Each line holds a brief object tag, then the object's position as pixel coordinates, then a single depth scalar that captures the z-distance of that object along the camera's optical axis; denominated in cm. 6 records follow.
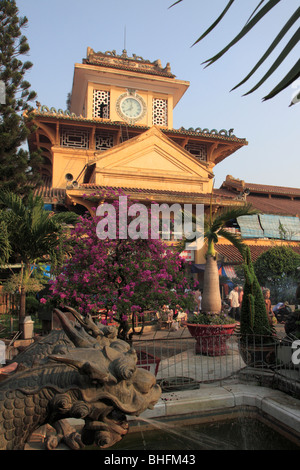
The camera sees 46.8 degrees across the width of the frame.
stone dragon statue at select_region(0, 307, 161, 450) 180
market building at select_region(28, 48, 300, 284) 1731
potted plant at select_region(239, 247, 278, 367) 587
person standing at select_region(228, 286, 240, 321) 1295
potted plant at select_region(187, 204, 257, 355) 762
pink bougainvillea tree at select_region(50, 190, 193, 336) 618
